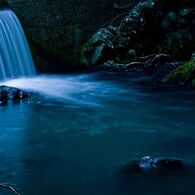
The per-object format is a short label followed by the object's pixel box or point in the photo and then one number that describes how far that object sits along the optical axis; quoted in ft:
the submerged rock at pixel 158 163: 22.26
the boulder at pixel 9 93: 37.86
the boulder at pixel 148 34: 53.47
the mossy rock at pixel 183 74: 42.29
